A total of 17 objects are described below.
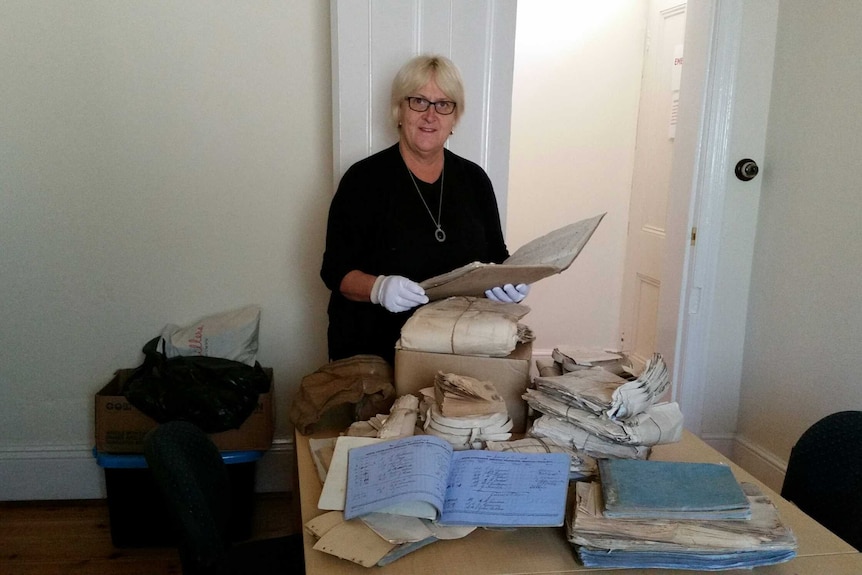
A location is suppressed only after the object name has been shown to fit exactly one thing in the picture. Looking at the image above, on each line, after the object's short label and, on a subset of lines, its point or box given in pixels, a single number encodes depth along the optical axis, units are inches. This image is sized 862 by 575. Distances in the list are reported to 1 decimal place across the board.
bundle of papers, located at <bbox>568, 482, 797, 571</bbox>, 39.8
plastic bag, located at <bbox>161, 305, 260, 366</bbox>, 92.0
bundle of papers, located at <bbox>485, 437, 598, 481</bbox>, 47.8
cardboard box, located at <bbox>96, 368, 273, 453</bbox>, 87.2
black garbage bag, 85.2
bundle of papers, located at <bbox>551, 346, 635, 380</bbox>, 58.3
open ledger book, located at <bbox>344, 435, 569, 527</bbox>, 41.3
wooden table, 39.8
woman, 73.0
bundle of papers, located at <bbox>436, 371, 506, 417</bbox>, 49.2
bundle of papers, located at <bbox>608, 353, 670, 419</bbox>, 48.7
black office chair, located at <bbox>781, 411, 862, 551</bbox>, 50.9
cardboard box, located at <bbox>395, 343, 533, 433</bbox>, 55.7
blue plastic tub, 87.1
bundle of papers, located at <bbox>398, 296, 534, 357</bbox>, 55.1
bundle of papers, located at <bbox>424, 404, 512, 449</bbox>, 48.4
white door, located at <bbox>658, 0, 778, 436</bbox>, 96.1
